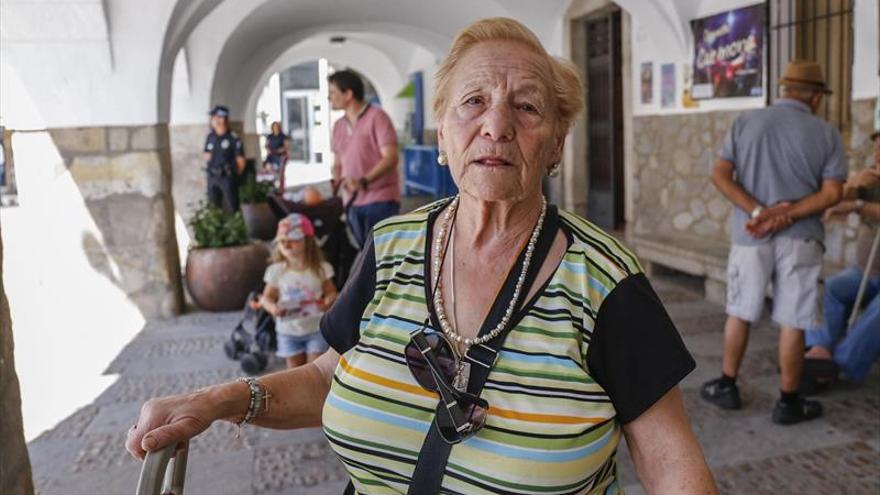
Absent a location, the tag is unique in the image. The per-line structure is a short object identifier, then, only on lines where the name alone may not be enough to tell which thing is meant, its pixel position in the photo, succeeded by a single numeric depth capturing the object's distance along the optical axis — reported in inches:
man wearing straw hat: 143.3
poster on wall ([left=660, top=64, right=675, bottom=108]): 283.3
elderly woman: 51.3
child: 156.9
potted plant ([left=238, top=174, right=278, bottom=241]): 396.8
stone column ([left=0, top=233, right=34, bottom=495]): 82.4
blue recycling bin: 513.3
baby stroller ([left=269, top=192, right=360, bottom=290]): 213.6
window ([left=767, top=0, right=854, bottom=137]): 214.1
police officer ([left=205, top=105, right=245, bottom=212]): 371.6
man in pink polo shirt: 204.2
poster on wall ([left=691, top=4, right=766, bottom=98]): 235.6
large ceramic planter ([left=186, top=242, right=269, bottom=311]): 246.1
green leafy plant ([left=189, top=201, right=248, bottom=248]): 252.4
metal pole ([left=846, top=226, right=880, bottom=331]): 154.4
